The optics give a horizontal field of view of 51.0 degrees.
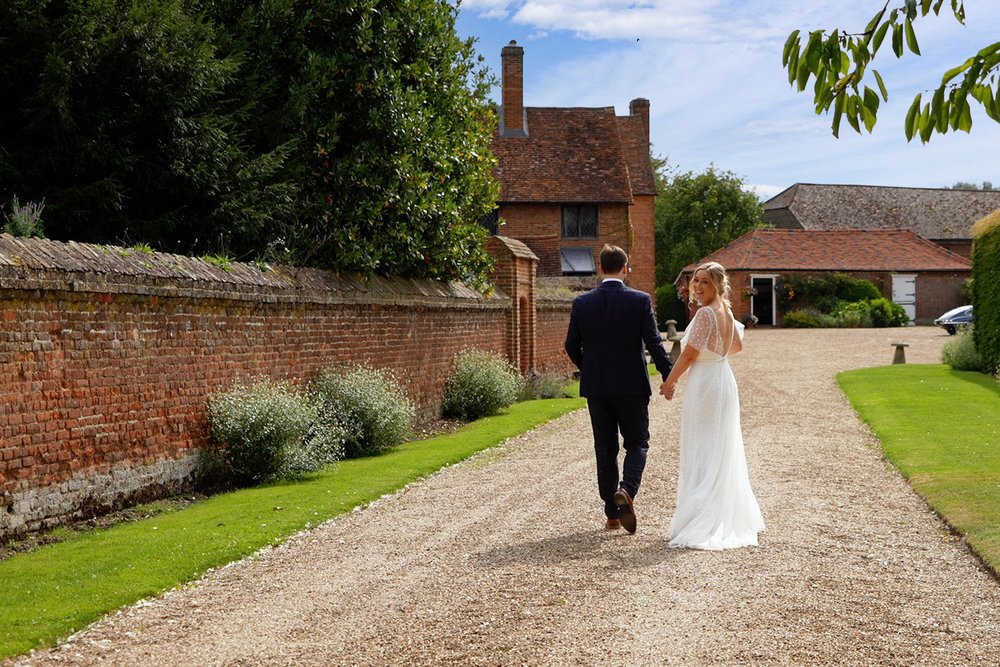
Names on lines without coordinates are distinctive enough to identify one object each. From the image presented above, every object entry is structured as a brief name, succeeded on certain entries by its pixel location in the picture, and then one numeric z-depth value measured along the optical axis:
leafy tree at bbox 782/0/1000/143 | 4.40
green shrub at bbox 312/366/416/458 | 13.30
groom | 7.87
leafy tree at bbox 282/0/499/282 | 14.98
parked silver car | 41.43
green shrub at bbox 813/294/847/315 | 48.78
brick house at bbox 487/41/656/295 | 45.66
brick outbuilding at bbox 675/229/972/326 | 49.69
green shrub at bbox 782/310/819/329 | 47.78
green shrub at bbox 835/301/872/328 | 46.72
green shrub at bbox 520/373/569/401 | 22.47
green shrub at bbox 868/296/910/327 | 47.91
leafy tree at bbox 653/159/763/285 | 65.06
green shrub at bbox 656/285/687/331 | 55.66
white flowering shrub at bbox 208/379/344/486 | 10.86
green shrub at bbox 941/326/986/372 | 25.14
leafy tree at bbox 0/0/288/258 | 11.32
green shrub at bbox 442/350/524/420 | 18.45
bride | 7.57
